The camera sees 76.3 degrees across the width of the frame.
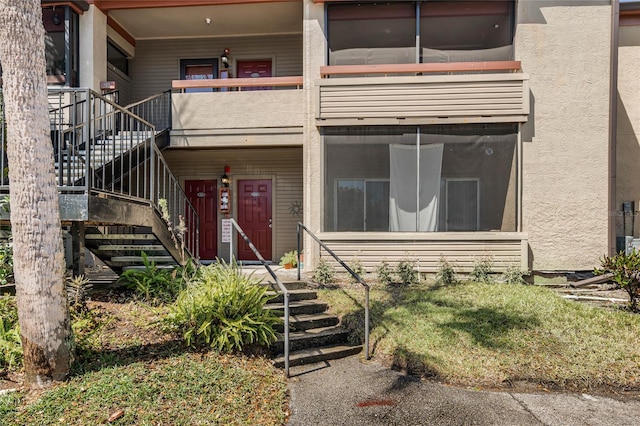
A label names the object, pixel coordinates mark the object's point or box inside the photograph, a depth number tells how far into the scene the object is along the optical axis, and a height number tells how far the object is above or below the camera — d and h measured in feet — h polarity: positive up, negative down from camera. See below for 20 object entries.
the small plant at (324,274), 24.53 -4.23
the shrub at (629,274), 19.84 -3.55
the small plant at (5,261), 15.91 -2.18
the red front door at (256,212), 34.71 -0.65
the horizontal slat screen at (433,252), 25.49 -3.08
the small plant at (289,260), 30.60 -4.23
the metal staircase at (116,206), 15.05 -0.02
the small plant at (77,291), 16.02 -3.49
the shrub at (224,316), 14.71 -4.20
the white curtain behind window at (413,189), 26.07 +0.94
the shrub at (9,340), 12.60 -4.32
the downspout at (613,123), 26.00 +5.10
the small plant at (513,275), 24.70 -4.41
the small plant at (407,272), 24.98 -4.26
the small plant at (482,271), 24.84 -4.17
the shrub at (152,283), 18.25 -3.60
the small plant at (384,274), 25.08 -4.40
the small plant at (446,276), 24.76 -4.44
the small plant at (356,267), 25.27 -3.96
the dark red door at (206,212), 35.09 -0.63
